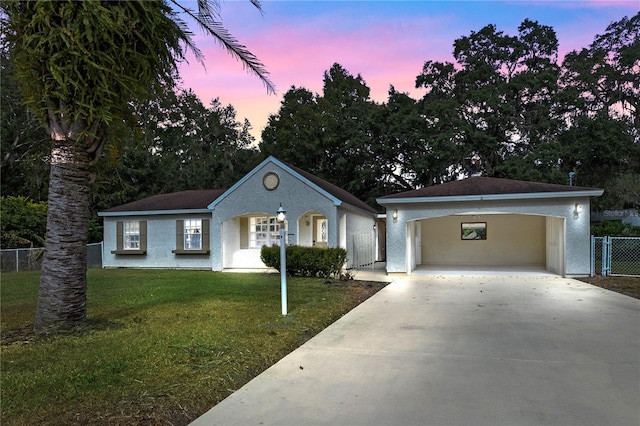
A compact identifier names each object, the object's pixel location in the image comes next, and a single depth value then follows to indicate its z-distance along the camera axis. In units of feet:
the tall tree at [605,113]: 74.33
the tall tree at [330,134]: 90.43
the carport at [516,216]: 40.83
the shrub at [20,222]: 57.88
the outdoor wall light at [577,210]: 40.47
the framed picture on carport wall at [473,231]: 60.44
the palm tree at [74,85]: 17.48
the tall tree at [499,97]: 77.87
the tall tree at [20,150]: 74.02
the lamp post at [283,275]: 23.62
